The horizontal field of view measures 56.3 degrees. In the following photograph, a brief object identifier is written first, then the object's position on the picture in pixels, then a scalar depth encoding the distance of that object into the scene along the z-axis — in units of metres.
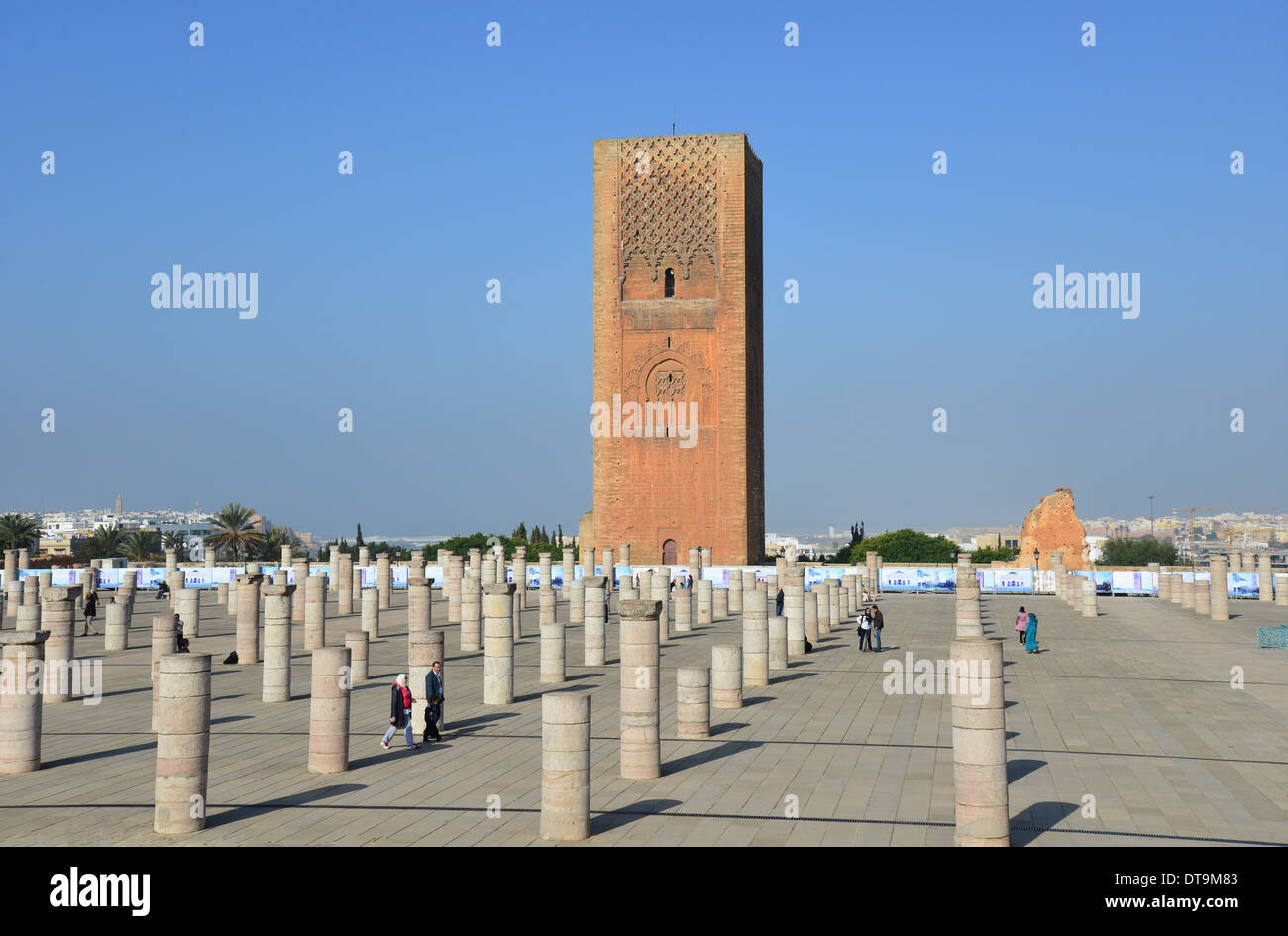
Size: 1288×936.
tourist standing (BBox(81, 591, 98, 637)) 31.06
